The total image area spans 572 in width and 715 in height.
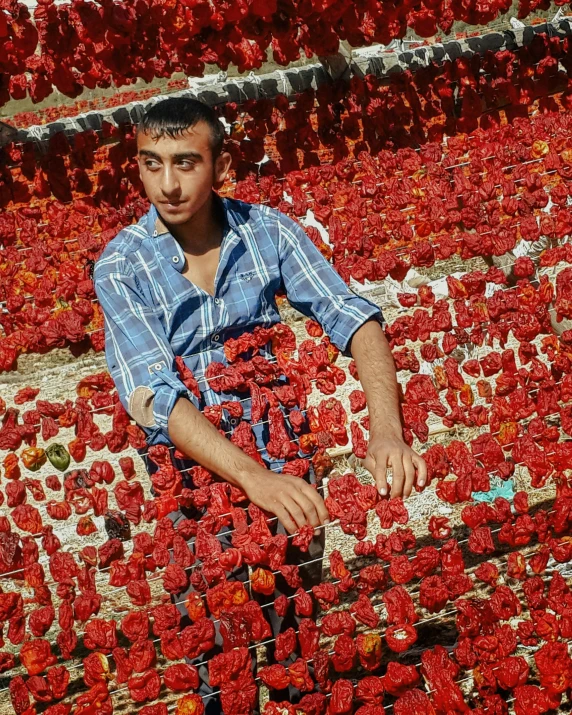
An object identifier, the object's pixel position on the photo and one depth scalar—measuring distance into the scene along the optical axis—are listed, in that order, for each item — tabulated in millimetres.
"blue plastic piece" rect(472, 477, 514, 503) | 3129
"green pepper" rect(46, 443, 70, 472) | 2500
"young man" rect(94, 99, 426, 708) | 2051
